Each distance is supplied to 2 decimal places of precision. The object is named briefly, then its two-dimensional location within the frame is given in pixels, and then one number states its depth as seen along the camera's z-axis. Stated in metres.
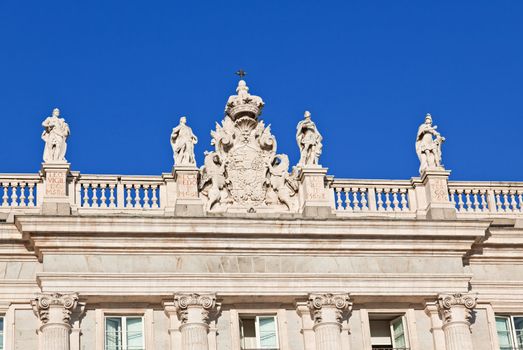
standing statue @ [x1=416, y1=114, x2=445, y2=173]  34.59
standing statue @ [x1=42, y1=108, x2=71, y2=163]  32.84
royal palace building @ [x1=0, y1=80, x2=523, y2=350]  31.69
